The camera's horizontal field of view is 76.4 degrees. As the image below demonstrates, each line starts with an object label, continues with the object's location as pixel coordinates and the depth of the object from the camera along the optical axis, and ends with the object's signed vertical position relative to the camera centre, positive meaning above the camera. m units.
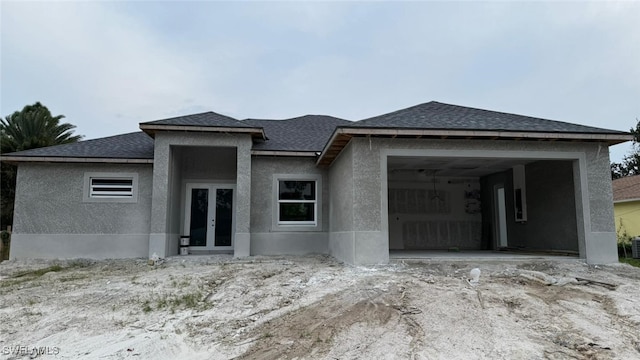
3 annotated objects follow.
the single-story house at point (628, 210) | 19.12 +0.43
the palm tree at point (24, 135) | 23.16 +4.88
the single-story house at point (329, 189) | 9.62 +0.92
